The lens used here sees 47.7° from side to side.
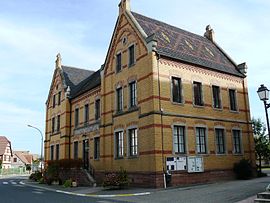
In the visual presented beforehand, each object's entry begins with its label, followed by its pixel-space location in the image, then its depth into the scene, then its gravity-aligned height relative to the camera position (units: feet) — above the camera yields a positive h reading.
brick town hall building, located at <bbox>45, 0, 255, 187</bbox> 66.08 +10.68
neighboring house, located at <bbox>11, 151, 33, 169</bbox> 334.65 -5.31
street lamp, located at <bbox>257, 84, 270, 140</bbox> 44.11 +8.04
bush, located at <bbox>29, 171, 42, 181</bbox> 122.03 -8.47
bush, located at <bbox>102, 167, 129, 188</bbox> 65.32 -5.71
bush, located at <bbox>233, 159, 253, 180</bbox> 74.56 -4.45
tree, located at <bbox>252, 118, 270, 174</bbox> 119.85 +4.13
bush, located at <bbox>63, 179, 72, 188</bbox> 82.53 -7.81
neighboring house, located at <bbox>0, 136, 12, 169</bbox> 282.56 +3.50
